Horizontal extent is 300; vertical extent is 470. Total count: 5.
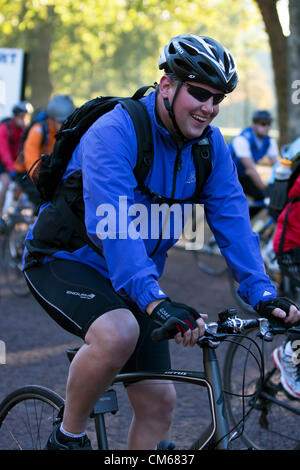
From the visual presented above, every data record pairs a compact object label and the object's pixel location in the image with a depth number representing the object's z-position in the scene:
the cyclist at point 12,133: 19.04
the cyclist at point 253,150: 16.08
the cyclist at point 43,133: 14.12
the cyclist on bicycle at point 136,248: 4.29
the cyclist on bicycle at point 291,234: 7.76
